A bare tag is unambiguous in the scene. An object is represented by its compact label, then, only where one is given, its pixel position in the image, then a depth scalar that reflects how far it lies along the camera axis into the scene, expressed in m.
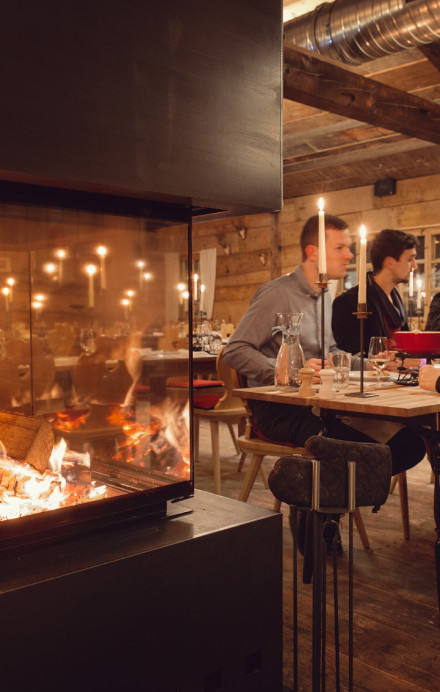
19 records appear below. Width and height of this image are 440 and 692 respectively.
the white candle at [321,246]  2.00
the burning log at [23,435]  1.26
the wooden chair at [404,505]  2.55
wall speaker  6.68
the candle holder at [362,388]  1.90
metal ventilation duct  3.17
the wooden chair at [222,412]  3.17
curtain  8.62
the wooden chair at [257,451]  2.34
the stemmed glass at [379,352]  2.25
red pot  2.11
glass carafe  2.18
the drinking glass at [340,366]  2.19
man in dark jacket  3.14
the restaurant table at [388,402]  1.75
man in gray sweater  2.32
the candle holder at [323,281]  2.02
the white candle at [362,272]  1.93
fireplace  1.24
